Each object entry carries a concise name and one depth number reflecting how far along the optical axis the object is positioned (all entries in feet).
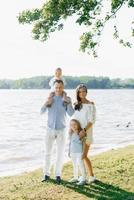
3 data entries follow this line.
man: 24.59
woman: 23.89
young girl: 24.09
